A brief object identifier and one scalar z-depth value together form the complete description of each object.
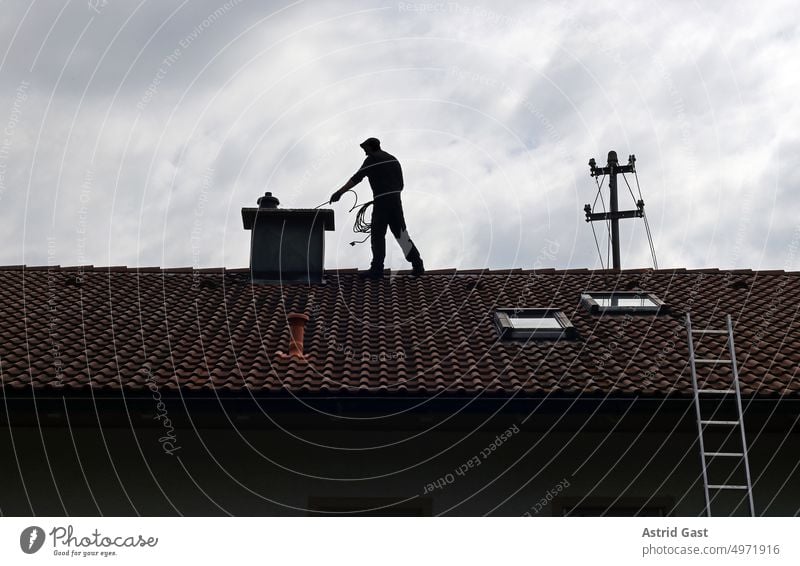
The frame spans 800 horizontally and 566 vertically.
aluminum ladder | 8.27
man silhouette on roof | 15.44
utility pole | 22.06
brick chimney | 15.24
